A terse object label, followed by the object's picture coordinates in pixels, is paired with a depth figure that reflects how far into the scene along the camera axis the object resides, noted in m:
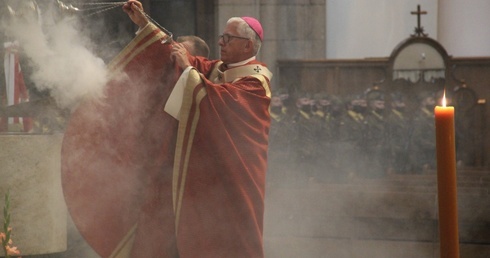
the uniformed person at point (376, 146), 16.86
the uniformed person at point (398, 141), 17.08
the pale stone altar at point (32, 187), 8.55
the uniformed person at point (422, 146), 17.08
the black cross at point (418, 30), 21.87
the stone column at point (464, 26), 25.42
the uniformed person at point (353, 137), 16.53
